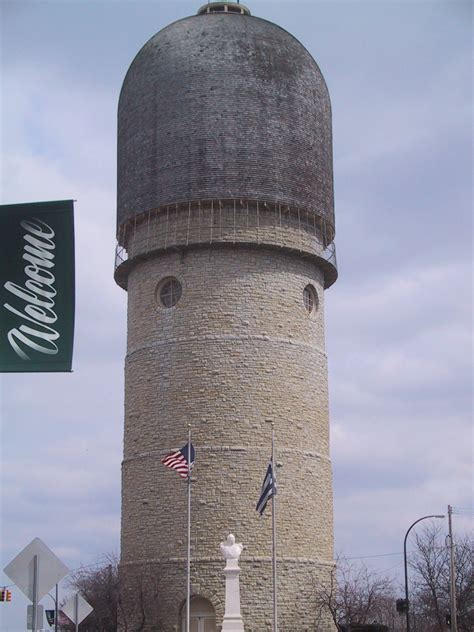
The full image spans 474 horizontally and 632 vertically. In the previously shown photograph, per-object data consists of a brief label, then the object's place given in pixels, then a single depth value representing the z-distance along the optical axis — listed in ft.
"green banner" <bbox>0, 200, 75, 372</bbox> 59.00
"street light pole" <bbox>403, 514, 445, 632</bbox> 142.92
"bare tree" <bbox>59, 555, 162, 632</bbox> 122.52
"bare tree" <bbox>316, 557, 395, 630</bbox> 123.75
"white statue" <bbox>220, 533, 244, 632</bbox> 110.63
